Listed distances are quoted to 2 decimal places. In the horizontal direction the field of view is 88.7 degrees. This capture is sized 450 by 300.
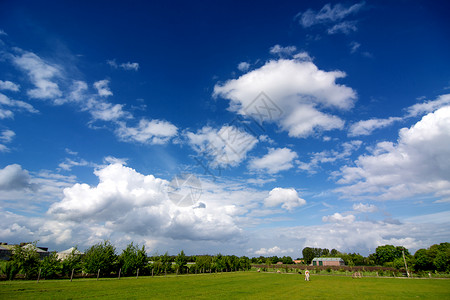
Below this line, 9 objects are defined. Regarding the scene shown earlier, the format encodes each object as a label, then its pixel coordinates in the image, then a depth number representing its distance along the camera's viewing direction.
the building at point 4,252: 53.86
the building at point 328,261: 90.29
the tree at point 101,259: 33.50
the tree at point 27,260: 27.17
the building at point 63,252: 65.19
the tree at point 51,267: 28.75
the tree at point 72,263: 31.29
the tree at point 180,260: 51.12
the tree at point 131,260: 38.78
